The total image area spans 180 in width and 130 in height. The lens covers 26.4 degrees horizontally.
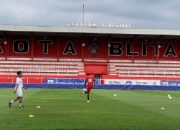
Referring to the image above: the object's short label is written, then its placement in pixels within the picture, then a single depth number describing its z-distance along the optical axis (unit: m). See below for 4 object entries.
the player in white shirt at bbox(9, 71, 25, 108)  19.98
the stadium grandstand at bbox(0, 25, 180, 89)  55.78
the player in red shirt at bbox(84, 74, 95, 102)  25.90
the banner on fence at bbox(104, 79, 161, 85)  49.97
